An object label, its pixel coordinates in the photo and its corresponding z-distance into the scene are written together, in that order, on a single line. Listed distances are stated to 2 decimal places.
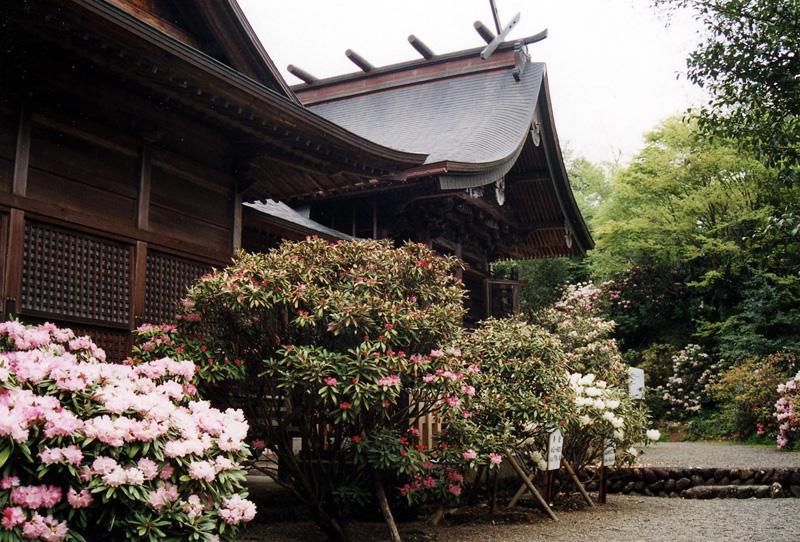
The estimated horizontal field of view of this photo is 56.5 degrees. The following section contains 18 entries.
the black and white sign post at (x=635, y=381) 11.66
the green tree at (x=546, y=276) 26.67
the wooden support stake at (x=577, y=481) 8.08
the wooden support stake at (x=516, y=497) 7.56
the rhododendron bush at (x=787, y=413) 12.97
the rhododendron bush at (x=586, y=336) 13.91
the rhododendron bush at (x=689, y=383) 19.47
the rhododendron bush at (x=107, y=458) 2.99
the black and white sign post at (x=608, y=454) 8.34
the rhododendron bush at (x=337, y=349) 5.20
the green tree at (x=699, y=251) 18.72
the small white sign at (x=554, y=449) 7.07
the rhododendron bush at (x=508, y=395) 6.11
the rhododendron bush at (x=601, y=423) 7.77
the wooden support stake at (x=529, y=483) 6.96
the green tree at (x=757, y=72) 8.00
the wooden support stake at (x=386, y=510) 5.63
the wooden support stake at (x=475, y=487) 7.37
